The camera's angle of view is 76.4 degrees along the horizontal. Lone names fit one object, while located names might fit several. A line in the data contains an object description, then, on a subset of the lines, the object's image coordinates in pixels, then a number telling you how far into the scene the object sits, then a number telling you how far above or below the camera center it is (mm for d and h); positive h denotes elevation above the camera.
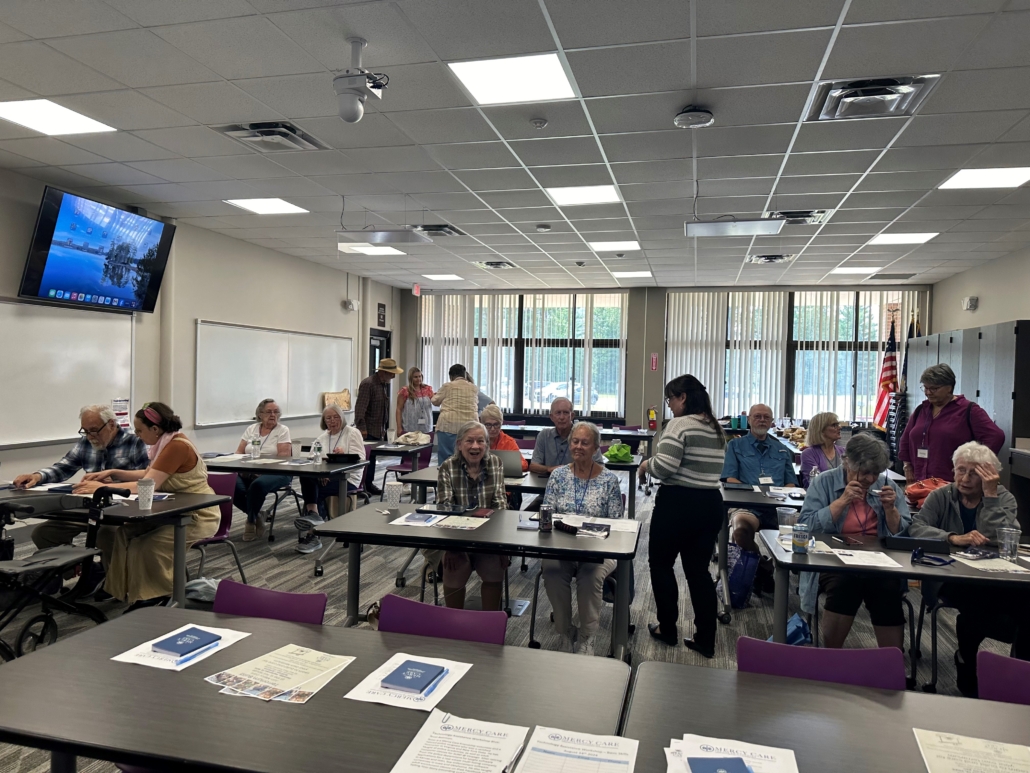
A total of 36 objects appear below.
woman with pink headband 3863 -972
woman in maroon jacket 4906 -310
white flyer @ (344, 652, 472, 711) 1620 -809
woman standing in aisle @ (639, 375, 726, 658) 3439 -633
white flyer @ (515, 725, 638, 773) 1363 -806
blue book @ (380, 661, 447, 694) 1688 -802
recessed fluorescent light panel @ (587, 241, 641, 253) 8039 +1665
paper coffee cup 3703 -699
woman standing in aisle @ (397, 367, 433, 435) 8188 -420
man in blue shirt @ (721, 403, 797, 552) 4793 -559
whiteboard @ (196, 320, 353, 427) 7746 +17
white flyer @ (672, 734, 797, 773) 1372 -801
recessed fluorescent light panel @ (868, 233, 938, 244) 7210 +1656
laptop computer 5059 -671
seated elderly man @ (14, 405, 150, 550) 4418 -630
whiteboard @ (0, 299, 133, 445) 5551 +0
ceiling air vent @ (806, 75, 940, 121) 3467 +1588
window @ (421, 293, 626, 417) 12242 +603
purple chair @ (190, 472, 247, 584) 4504 -866
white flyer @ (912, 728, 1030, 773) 1391 -804
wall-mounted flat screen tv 5566 +1024
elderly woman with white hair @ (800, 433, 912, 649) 3039 -681
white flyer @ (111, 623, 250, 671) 1803 -812
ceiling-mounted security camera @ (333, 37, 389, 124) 3240 +1435
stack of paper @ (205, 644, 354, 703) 1664 -812
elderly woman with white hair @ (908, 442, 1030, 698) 2986 -687
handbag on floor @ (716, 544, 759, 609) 4367 -1298
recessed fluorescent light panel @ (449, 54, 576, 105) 3410 +1629
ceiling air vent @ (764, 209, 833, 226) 6176 +1612
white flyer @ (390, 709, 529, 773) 1359 -808
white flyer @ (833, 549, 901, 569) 2803 -757
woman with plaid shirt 3689 -648
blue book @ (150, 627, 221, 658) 1879 -806
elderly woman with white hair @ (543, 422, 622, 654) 3432 -732
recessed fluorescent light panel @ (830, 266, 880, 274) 9203 +1651
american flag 10477 +102
